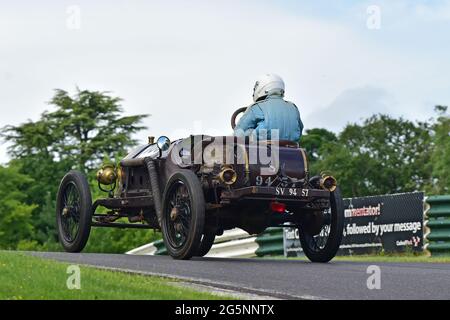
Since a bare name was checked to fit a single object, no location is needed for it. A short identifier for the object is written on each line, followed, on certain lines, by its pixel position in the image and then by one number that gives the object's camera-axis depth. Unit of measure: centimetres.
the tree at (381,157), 8031
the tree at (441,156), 7131
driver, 1322
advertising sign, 2058
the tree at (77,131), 7431
